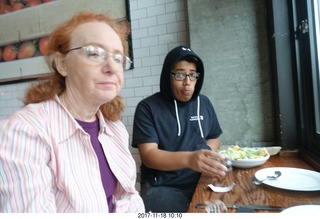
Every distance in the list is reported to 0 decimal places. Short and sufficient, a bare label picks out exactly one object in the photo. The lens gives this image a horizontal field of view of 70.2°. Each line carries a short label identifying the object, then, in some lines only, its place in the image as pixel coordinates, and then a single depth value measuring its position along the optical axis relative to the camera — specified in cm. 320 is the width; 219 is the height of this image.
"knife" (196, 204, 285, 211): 73
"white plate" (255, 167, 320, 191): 88
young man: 132
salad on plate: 121
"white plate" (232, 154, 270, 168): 114
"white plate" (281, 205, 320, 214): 66
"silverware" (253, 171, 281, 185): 95
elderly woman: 64
